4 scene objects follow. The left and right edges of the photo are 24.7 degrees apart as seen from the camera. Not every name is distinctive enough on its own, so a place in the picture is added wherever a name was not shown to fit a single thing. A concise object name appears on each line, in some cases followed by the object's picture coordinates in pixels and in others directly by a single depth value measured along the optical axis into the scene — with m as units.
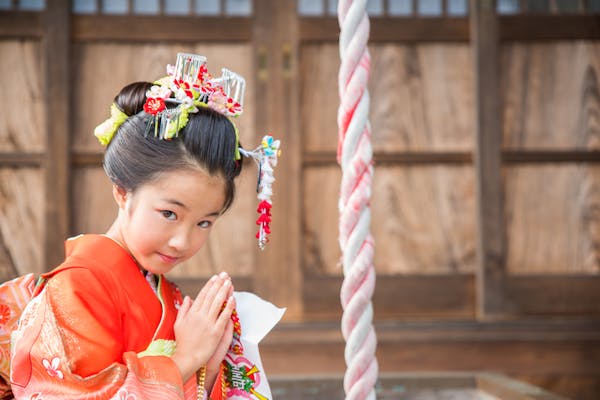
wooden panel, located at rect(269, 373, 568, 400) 2.35
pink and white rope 1.53
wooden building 3.26
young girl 1.66
